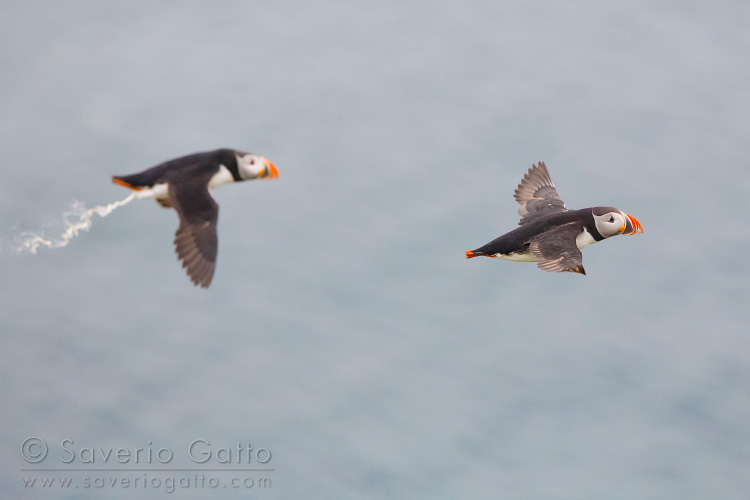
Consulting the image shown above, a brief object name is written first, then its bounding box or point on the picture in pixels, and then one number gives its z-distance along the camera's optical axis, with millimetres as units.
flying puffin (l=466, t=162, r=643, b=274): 18188
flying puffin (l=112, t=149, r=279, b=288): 15828
